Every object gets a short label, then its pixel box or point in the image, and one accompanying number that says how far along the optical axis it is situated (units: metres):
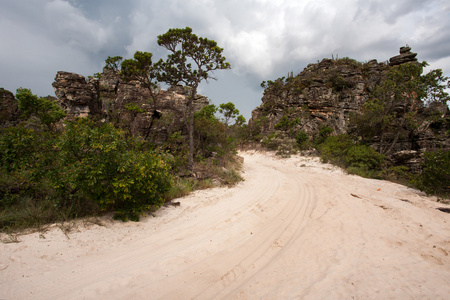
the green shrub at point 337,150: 14.15
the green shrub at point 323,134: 23.26
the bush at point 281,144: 21.56
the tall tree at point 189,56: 9.47
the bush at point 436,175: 7.07
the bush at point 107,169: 3.94
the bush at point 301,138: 23.21
